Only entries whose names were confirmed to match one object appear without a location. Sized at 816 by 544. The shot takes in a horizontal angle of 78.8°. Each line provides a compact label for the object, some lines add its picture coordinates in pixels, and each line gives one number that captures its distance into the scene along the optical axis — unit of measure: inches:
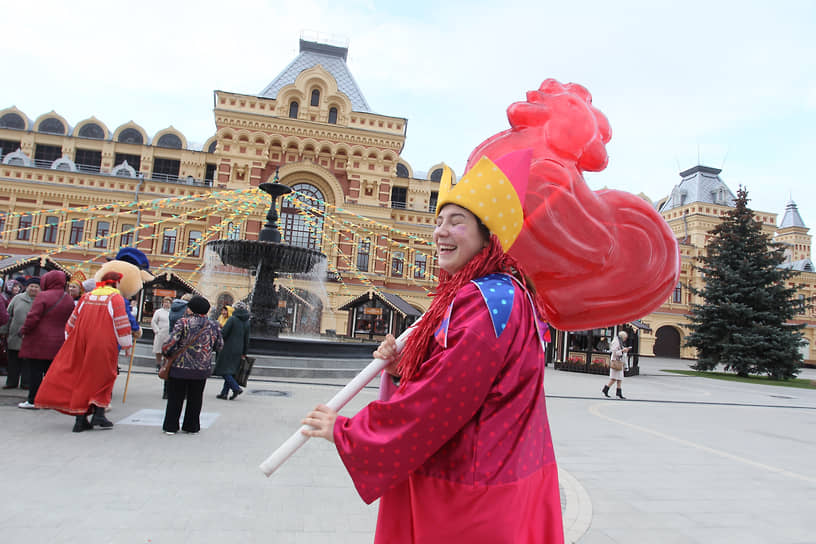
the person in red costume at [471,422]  64.2
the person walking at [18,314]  295.3
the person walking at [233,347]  325.4
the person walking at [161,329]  339.9
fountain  522.0
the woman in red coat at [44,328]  255.4
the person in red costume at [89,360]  216.1
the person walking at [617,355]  483.2
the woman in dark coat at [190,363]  226.7
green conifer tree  990.4
